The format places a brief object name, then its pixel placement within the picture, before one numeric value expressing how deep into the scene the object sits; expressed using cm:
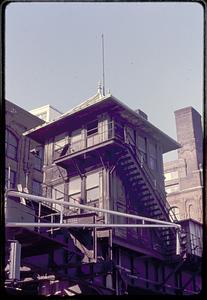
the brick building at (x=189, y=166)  3959
